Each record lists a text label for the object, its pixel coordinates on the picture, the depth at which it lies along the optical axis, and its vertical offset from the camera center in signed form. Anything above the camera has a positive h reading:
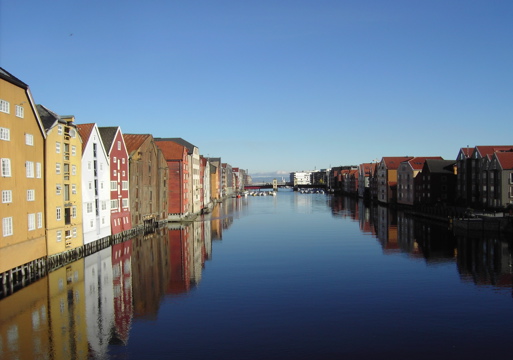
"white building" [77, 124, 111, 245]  46.25 -0.25
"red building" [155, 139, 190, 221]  78.62 -0.54
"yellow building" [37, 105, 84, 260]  38.27 +0.08
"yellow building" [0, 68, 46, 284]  30.89 +0.13
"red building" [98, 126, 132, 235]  54.53 +0.42
